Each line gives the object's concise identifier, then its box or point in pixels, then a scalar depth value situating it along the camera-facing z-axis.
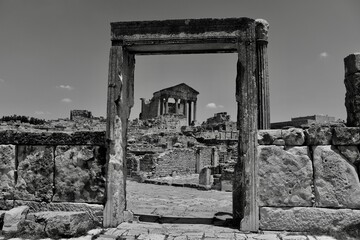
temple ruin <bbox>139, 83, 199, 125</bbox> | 55.50
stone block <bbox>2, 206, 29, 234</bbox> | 4.49
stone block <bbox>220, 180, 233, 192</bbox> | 12.67
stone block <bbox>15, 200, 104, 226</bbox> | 5.00
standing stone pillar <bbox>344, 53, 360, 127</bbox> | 4.68
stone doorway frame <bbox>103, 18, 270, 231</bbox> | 4.81
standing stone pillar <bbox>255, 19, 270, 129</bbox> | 5.00
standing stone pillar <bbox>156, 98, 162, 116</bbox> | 55.19
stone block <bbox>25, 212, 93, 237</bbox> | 4.30
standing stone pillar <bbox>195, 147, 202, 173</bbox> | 24.93
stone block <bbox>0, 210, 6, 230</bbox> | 4.86
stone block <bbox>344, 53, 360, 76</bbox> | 4.69
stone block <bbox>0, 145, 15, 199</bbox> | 5.34
